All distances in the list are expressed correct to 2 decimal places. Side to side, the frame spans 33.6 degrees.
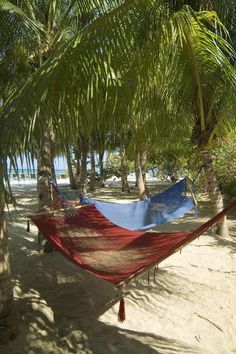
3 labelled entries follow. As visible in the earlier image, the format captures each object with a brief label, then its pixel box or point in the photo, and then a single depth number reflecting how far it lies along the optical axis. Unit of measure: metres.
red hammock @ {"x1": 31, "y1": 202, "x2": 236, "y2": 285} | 3.08
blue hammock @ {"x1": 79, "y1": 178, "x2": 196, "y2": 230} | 5.81
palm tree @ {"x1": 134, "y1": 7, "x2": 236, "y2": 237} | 3.96
